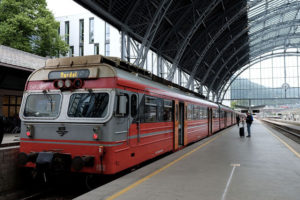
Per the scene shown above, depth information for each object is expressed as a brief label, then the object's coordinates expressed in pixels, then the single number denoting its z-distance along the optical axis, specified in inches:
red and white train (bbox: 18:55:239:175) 240.2
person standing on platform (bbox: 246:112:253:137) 711.6
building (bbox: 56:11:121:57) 1330.0
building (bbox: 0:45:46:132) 543.8
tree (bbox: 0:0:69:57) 1101.1
